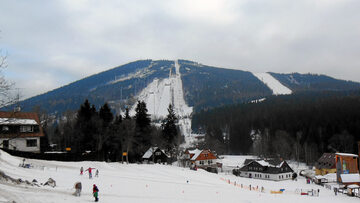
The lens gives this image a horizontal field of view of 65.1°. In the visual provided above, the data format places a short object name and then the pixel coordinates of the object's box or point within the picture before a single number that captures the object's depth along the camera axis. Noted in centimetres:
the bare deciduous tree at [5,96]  1437
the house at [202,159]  7719
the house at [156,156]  6740
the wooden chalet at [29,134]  3925
